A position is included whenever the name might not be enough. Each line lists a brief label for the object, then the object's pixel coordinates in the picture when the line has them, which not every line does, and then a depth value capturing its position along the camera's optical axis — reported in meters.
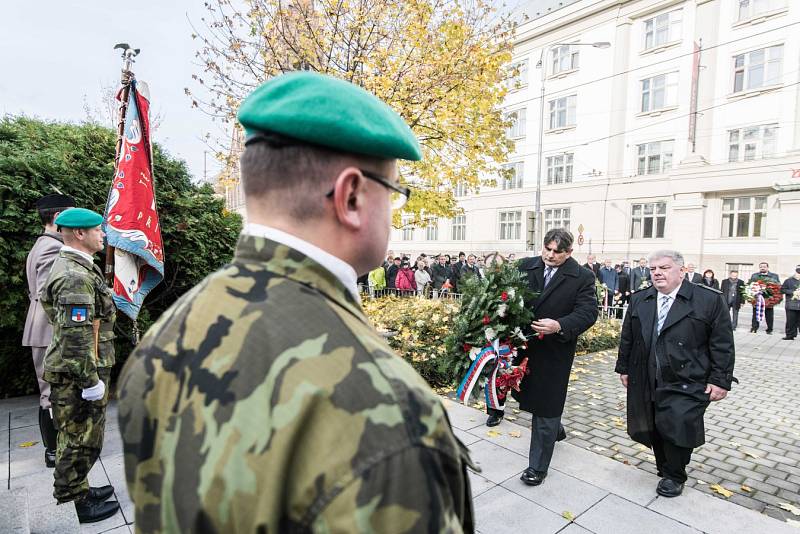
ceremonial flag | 4.67
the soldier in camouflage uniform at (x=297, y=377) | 0.73
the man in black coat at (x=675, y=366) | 3.87
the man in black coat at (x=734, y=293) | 14.64
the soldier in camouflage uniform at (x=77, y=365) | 3.24
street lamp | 20.82
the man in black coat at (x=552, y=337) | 4.10
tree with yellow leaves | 8.59
